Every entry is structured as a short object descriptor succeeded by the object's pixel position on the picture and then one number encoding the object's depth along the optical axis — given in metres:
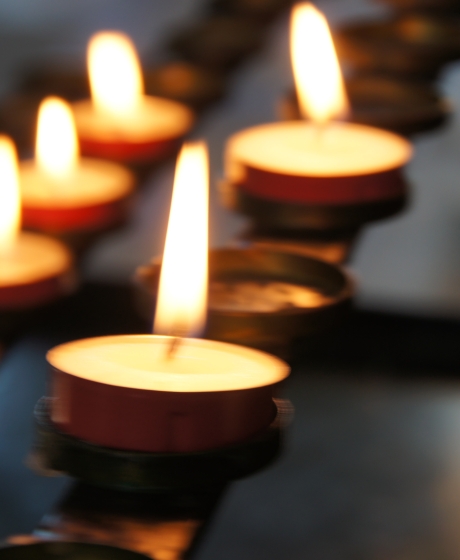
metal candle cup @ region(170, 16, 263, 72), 0.98
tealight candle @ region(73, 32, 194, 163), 0.90
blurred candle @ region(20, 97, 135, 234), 0.84
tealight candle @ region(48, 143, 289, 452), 0.69
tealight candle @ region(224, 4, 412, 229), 0.81
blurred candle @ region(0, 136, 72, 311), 0.80
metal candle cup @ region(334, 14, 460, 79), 0.94
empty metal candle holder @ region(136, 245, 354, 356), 0.75
